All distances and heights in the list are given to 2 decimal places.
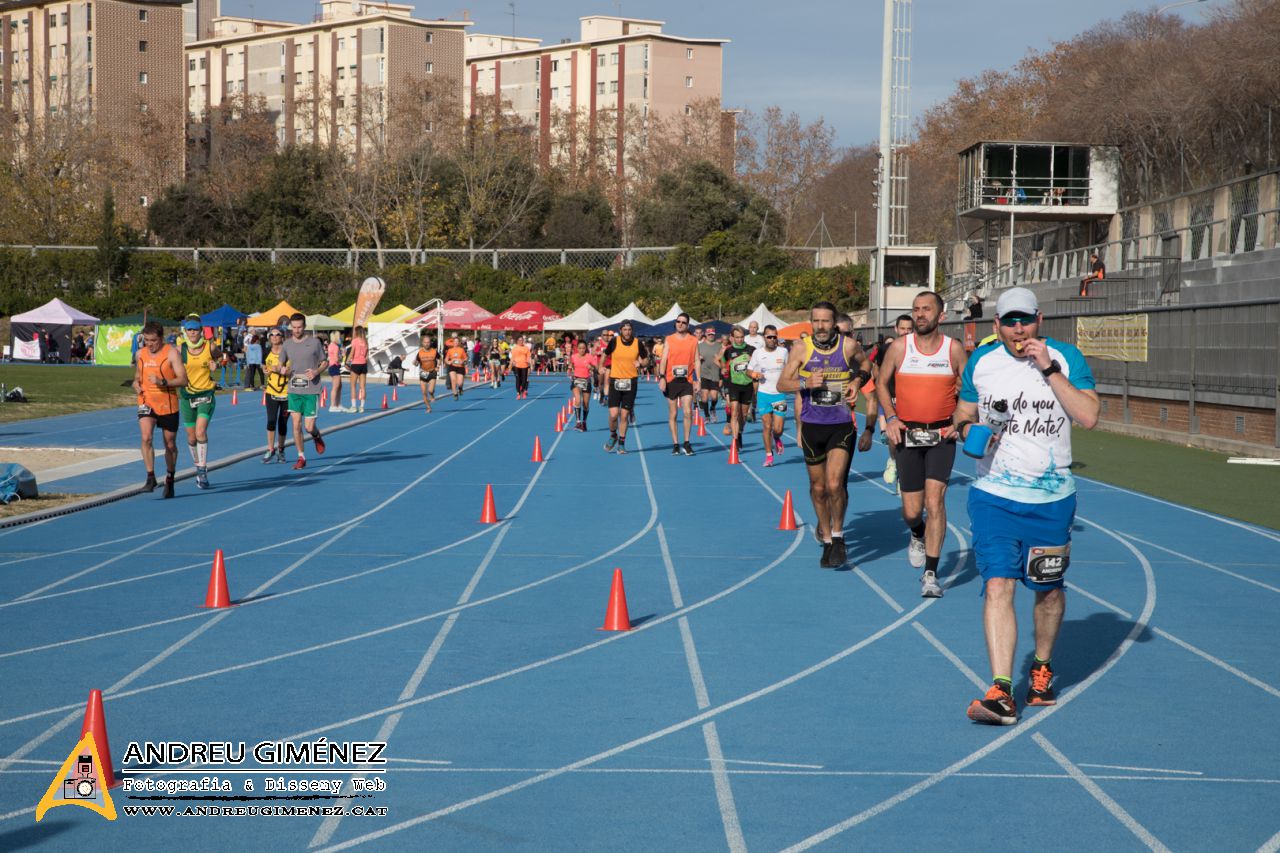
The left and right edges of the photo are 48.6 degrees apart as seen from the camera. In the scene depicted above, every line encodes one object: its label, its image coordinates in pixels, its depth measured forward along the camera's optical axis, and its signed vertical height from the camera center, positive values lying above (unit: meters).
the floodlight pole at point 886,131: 46.50 +6.34
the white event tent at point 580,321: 53.91 -0.19
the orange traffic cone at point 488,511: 13.73 -1.91
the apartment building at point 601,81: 101.62 +18.71
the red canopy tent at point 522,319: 55.22 -0.16
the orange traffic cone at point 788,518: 13.39 -1.88
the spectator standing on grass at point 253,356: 41.84 -1.34
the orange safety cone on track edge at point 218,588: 9.33 -1.84
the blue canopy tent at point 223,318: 53.41 -0.27
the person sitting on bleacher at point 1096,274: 38.34 +1.37
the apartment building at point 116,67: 94.06 +18.11
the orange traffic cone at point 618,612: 8.69 -1.81
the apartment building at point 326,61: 106.12 +19.77
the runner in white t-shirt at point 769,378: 19.98 -0.86
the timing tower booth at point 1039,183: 57.12 +5.68
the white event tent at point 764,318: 45.34 +0.02
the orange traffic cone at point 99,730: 5.42 -1.62
